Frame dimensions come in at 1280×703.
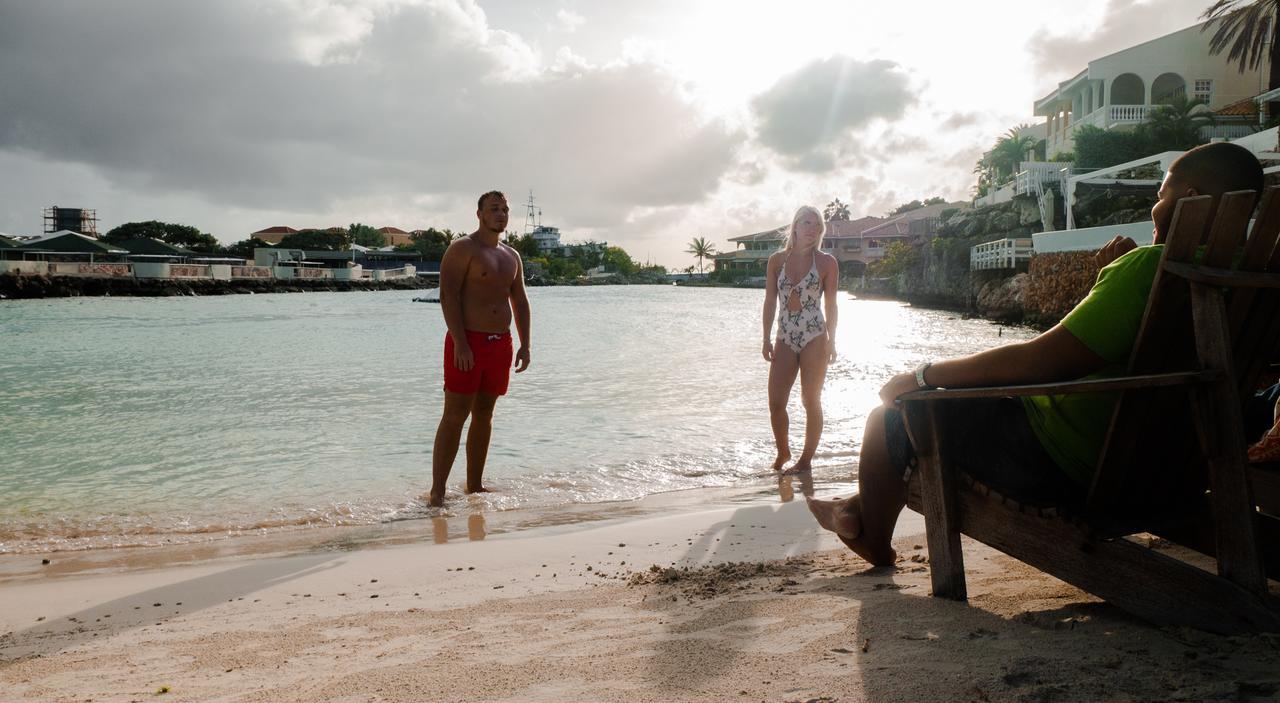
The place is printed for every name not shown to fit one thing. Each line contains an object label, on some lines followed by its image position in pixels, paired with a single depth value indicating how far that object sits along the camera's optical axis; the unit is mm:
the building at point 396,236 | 142600
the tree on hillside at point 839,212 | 102562
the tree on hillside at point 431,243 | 121700
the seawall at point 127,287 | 50281
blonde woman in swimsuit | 5848
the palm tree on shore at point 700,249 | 142625
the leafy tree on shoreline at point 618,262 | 154250
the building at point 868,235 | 75625
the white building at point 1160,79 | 34969
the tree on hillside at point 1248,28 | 29484
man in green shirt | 2055
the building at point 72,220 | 104812
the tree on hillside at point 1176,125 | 30134
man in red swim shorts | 5250
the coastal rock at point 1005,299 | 28031
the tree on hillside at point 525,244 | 132250
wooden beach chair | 1837
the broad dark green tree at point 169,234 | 103719
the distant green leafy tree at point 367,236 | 139250
